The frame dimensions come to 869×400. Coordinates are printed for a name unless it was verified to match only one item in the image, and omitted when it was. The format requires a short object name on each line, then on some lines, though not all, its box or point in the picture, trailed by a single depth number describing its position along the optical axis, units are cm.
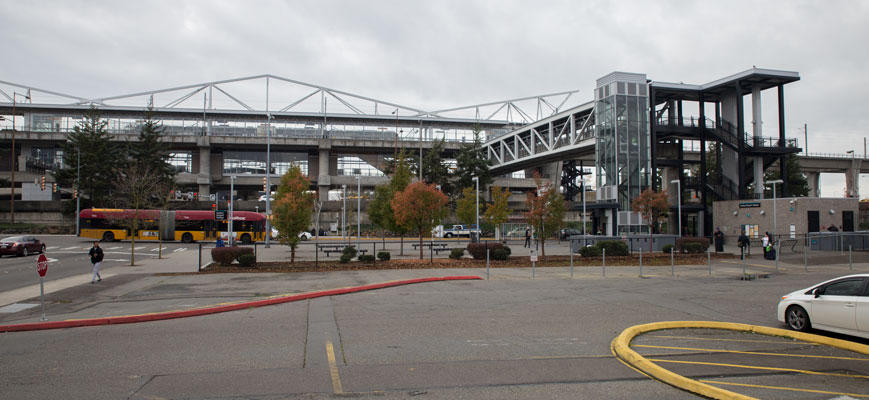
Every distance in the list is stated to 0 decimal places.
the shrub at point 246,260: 2414
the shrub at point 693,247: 3125
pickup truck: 6173
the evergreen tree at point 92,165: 6362
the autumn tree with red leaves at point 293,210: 2481
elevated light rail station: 4503
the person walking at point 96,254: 1831
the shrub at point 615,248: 3006
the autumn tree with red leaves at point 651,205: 3312
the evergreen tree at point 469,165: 7144
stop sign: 1205
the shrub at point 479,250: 2811
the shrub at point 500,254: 2723
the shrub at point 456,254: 2770
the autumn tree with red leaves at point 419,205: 2828
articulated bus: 4681
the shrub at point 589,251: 2938
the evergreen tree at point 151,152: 6886
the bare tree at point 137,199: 2983
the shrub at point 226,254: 2419
